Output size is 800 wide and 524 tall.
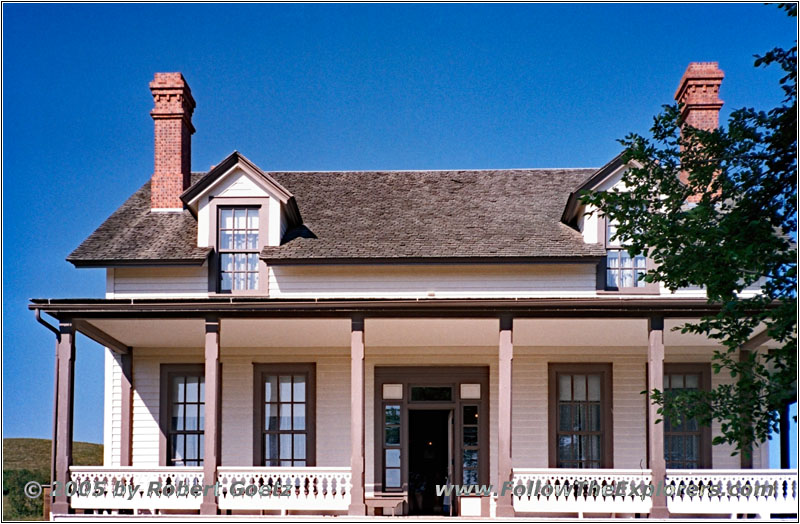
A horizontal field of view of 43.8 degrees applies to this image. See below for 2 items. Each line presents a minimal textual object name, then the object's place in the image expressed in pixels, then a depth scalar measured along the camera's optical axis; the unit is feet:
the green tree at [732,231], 35.17
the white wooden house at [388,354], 58.49
